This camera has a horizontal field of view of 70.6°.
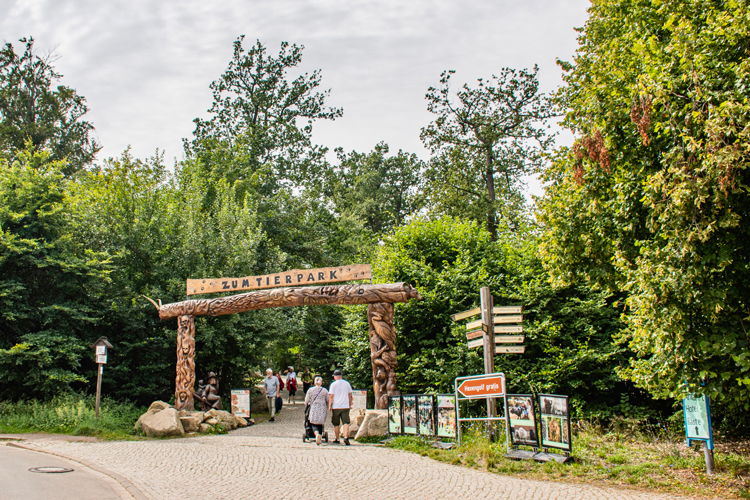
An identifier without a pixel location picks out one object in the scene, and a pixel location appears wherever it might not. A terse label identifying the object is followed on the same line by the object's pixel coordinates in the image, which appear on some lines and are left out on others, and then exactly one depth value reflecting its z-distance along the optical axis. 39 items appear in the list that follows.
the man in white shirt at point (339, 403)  10.80
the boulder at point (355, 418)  11.58
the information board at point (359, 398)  12.91
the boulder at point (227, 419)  13.98
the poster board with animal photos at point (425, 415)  10.24
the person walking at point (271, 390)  16.60
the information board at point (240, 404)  15.18
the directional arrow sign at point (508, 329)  9.48
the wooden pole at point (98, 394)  13.02
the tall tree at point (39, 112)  29.50
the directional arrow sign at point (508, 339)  9.62
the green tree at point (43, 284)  14.14
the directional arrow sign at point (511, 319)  9.56
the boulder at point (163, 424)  12.27
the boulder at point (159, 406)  13.42
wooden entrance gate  12.31
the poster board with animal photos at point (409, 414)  10.57
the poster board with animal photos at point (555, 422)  7.80
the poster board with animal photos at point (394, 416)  10.84
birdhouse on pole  13.20
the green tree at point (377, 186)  42.66
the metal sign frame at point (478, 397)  8.63
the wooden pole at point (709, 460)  7.18
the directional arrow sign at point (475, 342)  9.78
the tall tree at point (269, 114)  31.58
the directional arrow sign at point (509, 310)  9.55
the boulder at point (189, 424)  12.94
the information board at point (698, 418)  7.24
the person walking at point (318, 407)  10.97
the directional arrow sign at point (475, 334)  9.71
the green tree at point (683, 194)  6.24
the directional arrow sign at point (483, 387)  8.73
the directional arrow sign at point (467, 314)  10.05
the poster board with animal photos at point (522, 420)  8.41
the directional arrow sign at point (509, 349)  9.53
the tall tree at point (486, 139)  27.08
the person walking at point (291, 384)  23.08
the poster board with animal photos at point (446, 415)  9.91
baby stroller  11.34
